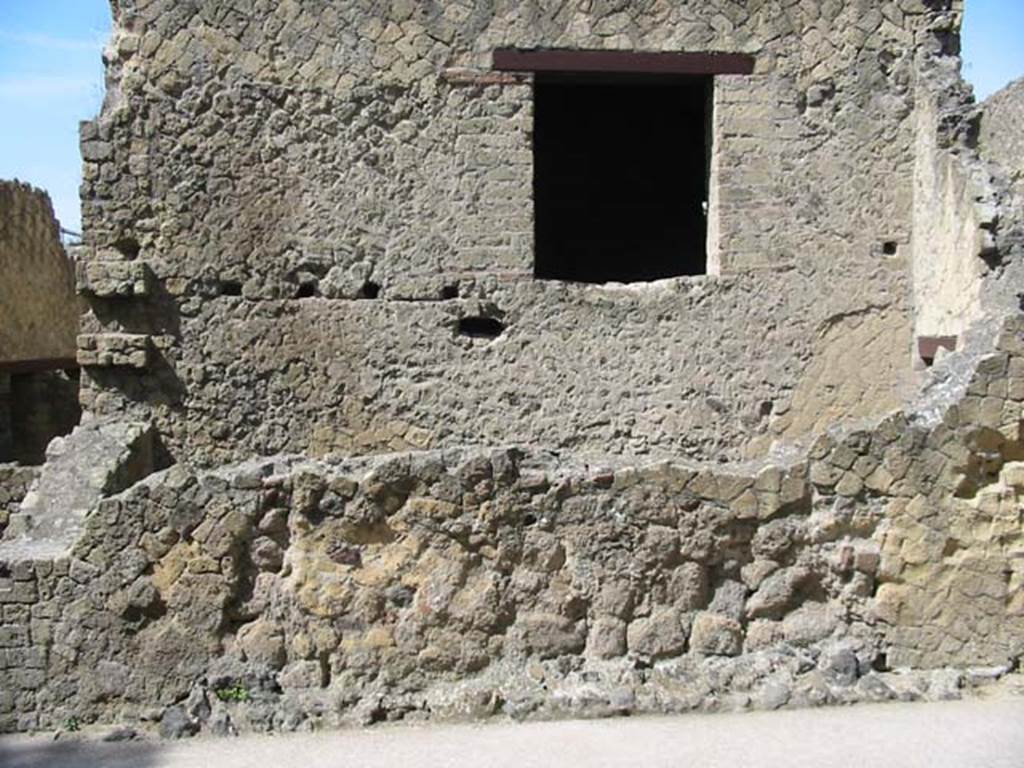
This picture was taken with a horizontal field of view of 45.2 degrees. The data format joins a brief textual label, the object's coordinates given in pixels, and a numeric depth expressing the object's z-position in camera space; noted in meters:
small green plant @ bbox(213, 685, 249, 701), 5.59
